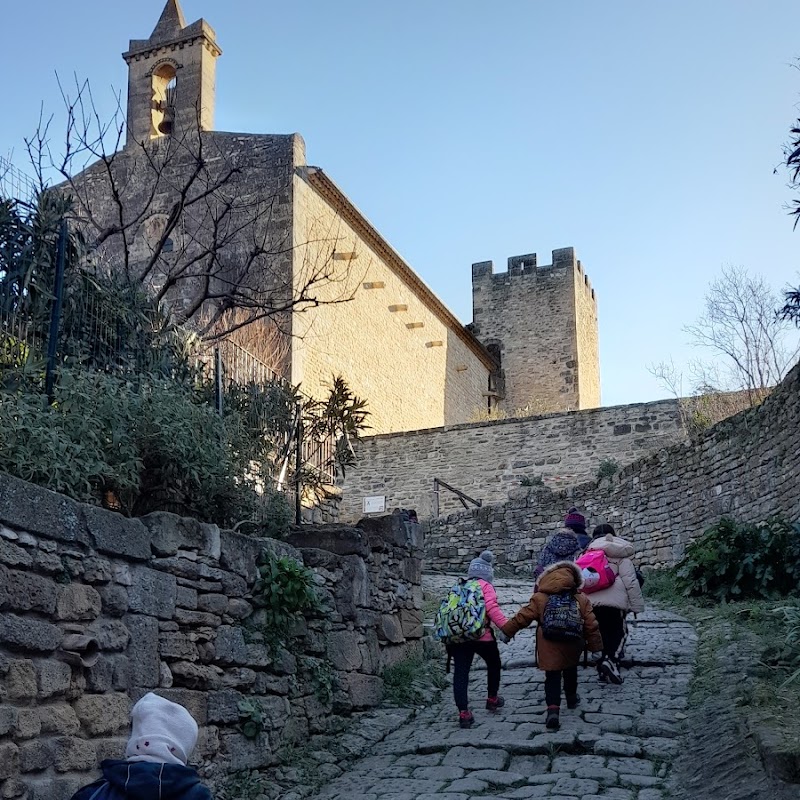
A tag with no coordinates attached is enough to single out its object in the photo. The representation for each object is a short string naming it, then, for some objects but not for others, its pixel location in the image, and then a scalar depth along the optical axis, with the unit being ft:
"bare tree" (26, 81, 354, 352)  66.54
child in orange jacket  23.16
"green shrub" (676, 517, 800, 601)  36.63
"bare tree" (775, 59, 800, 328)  29.09
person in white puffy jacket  26.81
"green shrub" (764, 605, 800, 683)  25.05
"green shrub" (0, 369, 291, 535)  18.90
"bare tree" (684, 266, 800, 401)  69.49
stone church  67.26
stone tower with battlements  115.44
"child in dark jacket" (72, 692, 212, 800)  9.77
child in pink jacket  23.82
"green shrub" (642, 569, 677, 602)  42.16
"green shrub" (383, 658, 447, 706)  26.99
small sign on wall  75.36
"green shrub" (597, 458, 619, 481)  64.72
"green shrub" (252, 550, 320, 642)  22.52
